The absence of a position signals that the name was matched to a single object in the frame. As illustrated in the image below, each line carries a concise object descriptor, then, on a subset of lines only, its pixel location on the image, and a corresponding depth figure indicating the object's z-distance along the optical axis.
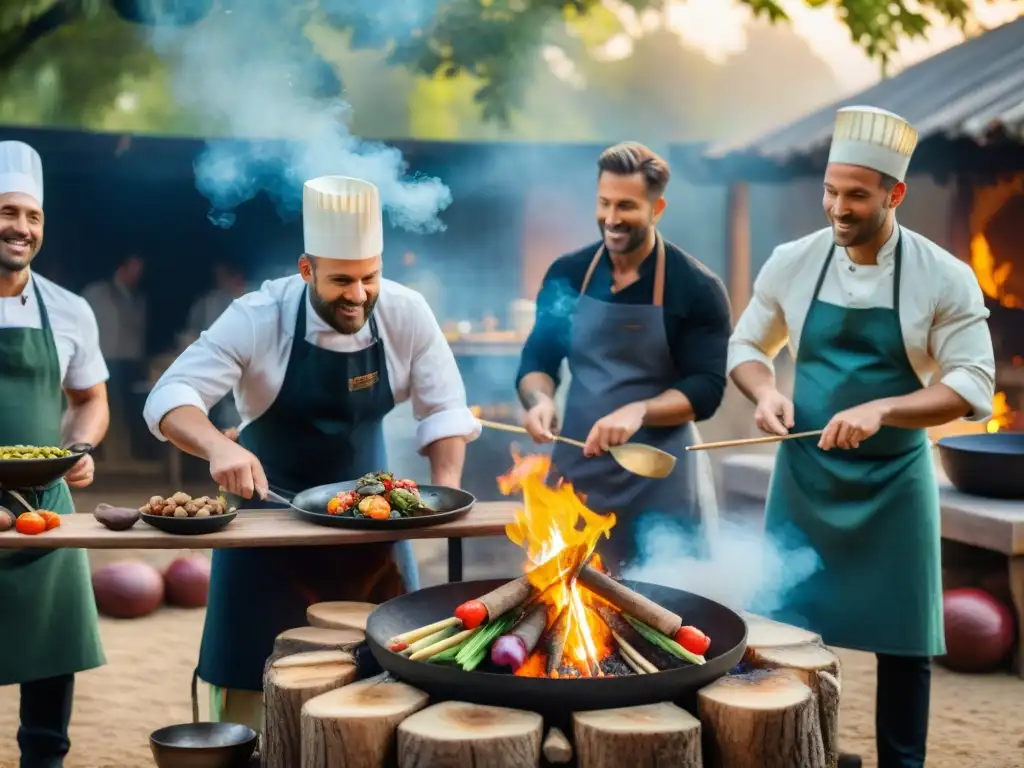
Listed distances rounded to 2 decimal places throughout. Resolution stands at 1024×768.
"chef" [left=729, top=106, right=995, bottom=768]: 3.92
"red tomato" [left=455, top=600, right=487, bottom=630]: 3.05
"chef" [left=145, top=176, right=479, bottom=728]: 3.79
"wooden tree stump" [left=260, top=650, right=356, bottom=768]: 3.00
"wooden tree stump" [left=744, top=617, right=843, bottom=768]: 3.11
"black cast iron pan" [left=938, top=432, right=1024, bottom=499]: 6.29
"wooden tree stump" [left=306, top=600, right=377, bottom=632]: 3.45
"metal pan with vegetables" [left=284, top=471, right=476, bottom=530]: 3.51
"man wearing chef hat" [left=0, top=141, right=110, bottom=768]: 4.12
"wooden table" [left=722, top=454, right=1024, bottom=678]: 6.00
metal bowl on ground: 3.23
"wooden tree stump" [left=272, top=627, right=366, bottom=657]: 3.29
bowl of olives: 3.59
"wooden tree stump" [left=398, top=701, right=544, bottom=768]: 2.63
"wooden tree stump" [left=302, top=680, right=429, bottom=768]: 2.75
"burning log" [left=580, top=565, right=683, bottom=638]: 3.14
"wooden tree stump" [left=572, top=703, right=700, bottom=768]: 2.66
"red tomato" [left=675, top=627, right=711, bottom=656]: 3.10
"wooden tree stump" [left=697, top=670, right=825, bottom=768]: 2.78
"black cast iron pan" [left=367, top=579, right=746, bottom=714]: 2.78
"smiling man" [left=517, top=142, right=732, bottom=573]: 4.53
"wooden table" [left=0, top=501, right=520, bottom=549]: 3.38
